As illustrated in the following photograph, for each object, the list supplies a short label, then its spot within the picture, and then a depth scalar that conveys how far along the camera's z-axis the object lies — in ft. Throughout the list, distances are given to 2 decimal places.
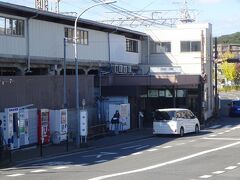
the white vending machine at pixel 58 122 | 103.09
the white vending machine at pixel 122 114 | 127.95
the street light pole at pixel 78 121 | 98.32
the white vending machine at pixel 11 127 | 88.63
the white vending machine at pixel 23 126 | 93.69
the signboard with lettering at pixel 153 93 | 172.65
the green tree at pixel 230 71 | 451.65
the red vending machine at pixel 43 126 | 99.55
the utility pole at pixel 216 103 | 192.38
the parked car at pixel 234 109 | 192.34
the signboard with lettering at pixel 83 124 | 102.78
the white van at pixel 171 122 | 120.67
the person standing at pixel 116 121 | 124.81
